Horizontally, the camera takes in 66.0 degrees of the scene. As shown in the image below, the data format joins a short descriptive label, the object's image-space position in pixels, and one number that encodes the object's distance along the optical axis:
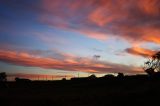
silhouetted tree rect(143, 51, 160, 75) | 30.98
